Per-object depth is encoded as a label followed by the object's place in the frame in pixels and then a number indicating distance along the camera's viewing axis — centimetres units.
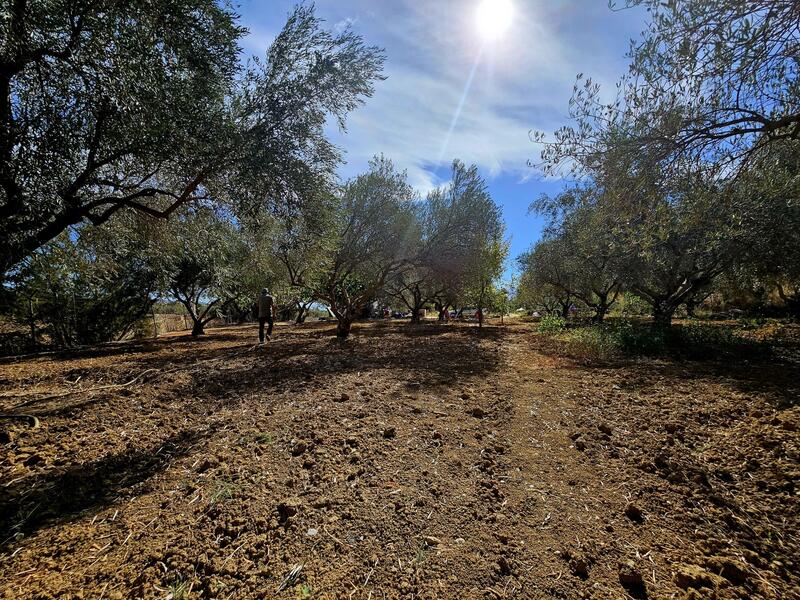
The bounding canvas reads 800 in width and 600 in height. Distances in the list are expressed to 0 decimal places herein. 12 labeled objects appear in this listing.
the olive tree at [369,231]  1198
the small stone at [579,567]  194
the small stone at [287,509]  238
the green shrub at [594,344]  828
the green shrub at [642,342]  822
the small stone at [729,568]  188
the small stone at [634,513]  239
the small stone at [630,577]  186
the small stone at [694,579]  184
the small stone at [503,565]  195
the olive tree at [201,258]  719
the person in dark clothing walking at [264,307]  1084
